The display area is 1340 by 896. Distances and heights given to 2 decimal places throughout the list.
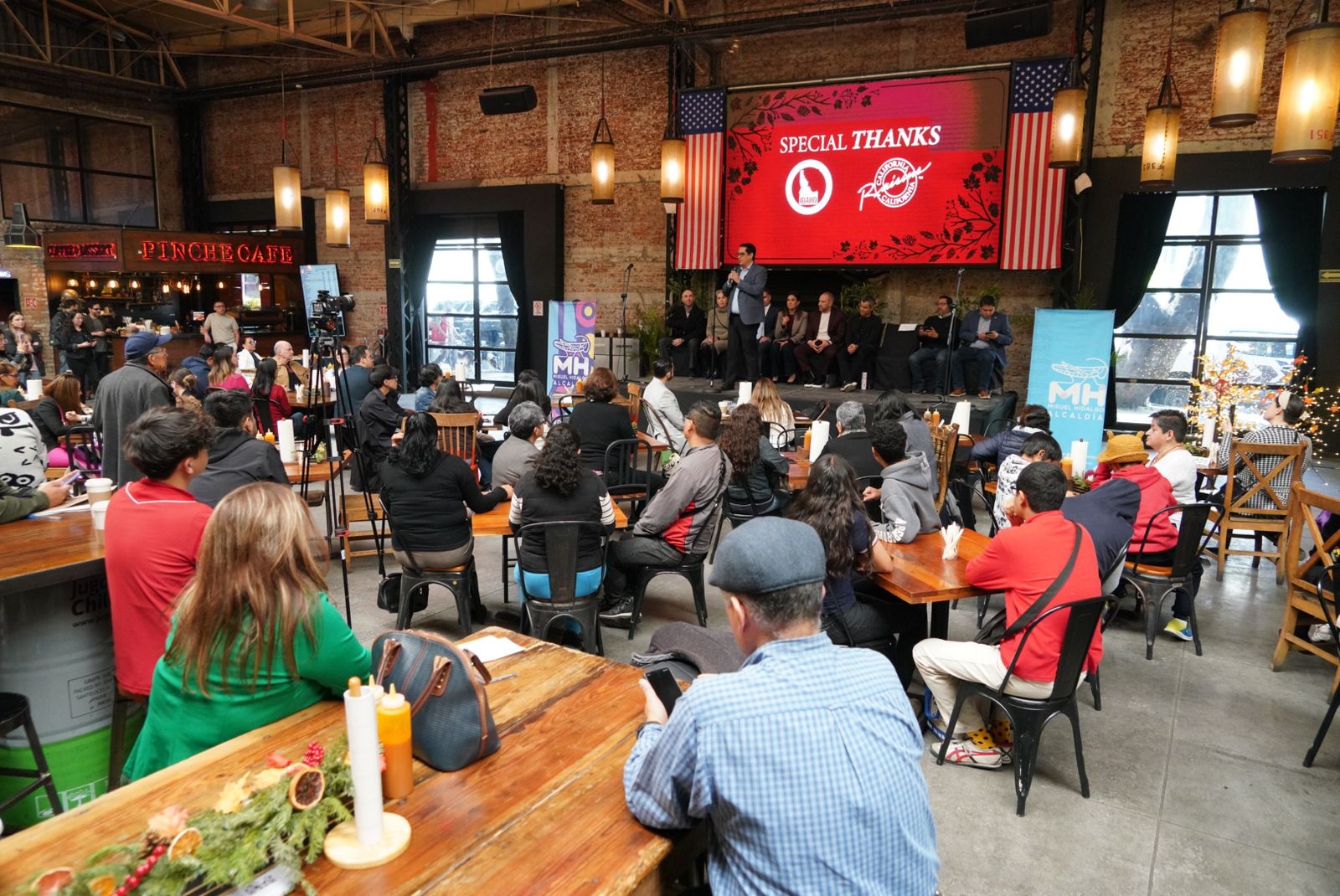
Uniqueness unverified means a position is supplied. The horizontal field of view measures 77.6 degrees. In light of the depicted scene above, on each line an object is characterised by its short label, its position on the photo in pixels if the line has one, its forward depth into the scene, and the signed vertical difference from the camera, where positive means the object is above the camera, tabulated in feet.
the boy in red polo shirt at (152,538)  7.82 -2.03
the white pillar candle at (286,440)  17.66 -2.51
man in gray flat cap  4.48 -2.35
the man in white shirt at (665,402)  22.74 -2.03
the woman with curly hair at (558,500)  12.31 -2.59
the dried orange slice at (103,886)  3.93 -2.66
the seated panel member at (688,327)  36.99 +0.04
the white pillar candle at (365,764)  4.61 -2.44
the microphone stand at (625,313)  38.55 +0.61
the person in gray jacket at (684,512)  14.15 -3.13
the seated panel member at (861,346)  33.32 -0.64
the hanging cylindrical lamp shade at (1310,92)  8.55 +2.53
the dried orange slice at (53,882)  3.93 -2.67
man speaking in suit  32.35 +0.53
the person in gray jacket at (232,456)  11.80 -1.96
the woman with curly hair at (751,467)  15.69 -2.69
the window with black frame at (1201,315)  30.76 +0.73
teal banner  28.76 -1.33
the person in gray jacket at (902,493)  12.69 -2.48
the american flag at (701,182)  35.73 +6.31
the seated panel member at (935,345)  32.17 -0.54
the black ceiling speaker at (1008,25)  26.86 +9.96
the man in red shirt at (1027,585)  9.78 -3.00
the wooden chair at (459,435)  20.01 -2.67
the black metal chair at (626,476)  18.29 -3.45
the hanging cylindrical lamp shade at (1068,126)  20.90 +5.25
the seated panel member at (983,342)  31.04 -0.37
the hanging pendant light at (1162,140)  21.31 +4.99
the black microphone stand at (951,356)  31.05 -0.93
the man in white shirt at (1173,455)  16.07 -2.31
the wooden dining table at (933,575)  10.62 -3.24
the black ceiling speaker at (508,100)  35.78 +9.64
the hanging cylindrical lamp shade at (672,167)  25.28 +4.82
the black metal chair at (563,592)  12.23 -4.00
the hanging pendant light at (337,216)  31.65 +4.03
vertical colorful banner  38.99 -0.77
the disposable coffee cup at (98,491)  10.40 -2.14
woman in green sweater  5.96 -2.25
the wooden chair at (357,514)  16.94 -3.97
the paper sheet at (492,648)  7.39 -2.90
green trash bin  9.00 -3.97
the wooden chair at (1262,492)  18.34 -3.62
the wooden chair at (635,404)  26.08 -2.45
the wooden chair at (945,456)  19.16 -2.90
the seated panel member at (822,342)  34.12 -0.50
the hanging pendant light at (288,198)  26.91 +3.97
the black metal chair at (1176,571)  14.29 -4.21
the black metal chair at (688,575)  14.47 -4.31
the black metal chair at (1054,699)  9.56 -4.39
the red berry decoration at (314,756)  5.01 -2.60
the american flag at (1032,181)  30.53 +5.59
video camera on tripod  15.15 +0.06
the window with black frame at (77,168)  45.34 +8.49
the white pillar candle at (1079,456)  17.74 -2.66
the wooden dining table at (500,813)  4.56 -2.97
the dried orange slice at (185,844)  4.15 -2.61
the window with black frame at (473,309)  45.73 +0.85
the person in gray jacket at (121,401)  16.07 -1.56
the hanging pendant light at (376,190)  28.37 +4.55
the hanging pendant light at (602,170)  26.71 +4.98
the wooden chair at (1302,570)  12.94 -3.85
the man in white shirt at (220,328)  43.98 -0.39
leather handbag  5.55 -2.53
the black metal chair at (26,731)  7.98 -4.13
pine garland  4.08 -2.69
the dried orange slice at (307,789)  4.66 -2.62
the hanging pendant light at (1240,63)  9.57 +3.12
